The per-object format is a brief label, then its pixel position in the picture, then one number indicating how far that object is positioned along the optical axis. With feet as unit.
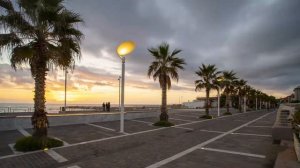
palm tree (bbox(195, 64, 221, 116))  101.35
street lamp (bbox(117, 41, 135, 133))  52.49
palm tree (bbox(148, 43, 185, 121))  69.31
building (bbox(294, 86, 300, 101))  377.30
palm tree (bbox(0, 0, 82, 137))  31.22
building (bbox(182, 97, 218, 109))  296.05
